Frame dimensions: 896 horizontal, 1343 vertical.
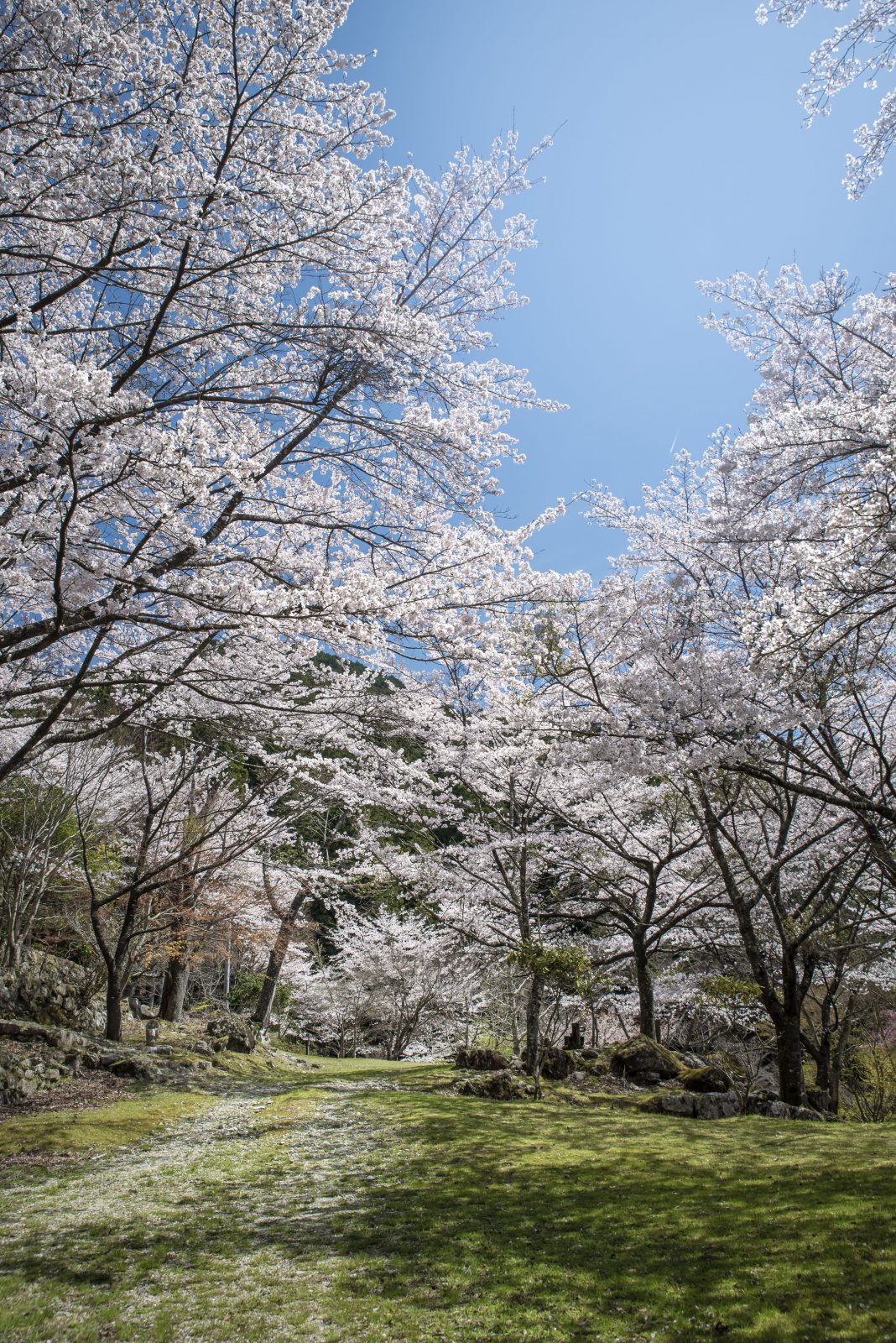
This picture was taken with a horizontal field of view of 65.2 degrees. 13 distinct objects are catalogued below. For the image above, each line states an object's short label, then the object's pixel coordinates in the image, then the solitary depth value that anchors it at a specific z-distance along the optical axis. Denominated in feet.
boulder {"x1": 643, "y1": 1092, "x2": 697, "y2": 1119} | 27.40
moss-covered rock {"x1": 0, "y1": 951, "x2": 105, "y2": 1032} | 32.71
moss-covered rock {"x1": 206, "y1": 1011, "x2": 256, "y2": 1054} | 46.19
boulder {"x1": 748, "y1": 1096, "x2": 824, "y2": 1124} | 27.20
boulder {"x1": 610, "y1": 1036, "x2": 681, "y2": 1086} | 34.68
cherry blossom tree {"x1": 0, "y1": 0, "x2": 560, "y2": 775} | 11.85
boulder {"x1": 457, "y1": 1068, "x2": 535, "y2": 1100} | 30.83
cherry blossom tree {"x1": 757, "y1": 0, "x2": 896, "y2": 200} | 12.68
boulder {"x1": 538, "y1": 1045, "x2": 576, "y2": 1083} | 36.35
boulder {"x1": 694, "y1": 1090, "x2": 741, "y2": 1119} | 27.28
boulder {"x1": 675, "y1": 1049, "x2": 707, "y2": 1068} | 37.23
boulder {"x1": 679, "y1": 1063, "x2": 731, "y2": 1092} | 31.55
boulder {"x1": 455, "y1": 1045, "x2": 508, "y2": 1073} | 39.70
